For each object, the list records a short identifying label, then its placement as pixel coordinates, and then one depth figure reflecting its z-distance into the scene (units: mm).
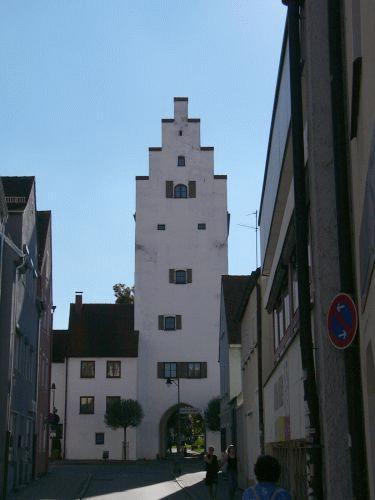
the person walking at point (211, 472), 24128
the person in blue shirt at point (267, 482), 6820
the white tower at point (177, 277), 66000
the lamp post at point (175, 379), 65244
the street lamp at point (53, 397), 63719
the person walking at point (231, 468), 24094
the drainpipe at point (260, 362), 23406
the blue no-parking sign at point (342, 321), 7594
